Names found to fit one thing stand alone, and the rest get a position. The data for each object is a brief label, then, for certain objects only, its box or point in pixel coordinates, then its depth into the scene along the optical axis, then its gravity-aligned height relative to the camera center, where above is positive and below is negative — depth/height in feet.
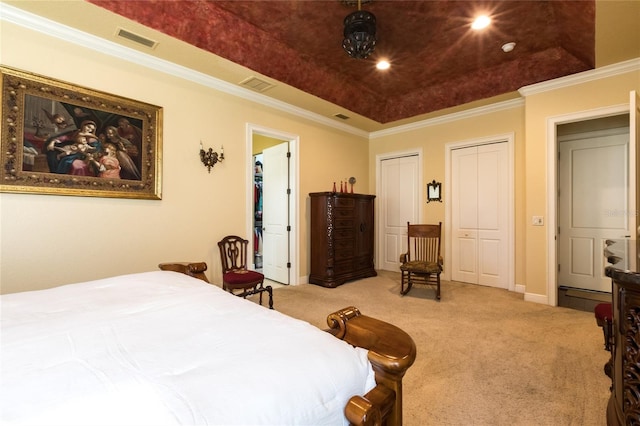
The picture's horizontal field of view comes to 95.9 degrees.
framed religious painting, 7.67 +2.16
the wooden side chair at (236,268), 10.14 -2.18
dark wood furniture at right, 3.83 -1.82
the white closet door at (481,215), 14.23 -0.05
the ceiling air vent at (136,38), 8.54 +5.36
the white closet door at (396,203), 17.35 +0.68
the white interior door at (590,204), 12.89 +0.47
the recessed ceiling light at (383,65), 12.58 +6.63
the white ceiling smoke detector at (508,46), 11.15 +6.55
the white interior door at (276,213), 15.14 +0.03
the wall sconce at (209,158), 11.32 +2.22
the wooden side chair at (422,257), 12.77 -2.19
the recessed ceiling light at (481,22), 9.69 +6.59
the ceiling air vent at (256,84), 11.54 +5.34
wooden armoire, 14.46 -1.27
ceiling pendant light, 9.16 +5.91
